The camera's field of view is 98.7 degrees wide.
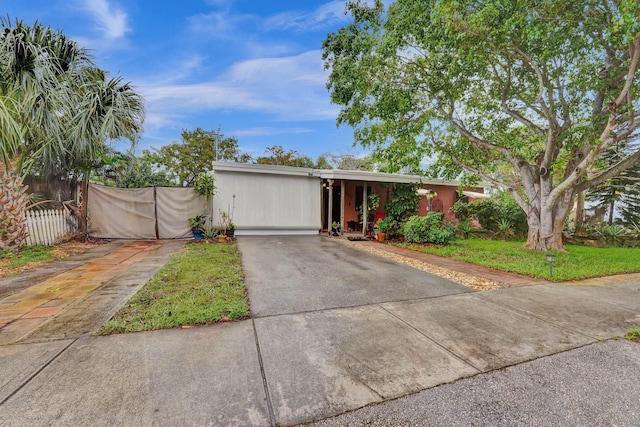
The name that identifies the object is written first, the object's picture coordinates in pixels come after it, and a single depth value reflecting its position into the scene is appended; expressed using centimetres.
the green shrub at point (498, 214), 1100
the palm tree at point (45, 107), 546
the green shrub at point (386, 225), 977
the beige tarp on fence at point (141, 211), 839
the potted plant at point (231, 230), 943
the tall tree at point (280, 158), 2191
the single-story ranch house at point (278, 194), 966
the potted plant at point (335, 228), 1071
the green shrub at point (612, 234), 971
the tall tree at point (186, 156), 1864
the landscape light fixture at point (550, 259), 491
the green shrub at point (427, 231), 859
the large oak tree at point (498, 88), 571
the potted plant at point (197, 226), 876
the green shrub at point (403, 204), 985
